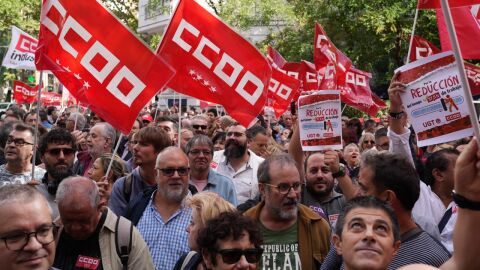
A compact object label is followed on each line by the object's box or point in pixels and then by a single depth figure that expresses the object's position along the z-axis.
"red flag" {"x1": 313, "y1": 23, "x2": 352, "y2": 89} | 8.93
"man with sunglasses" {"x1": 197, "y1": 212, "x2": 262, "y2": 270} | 3.87
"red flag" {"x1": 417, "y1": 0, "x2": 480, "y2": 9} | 5.60
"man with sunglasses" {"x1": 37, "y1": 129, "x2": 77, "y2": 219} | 6.52
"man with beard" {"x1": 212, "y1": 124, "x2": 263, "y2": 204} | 7.86
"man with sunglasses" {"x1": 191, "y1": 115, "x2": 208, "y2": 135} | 10.66
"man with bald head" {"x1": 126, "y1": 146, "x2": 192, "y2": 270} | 5.30
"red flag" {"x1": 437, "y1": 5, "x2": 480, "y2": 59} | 6.22
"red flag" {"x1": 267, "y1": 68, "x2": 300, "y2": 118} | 10.86
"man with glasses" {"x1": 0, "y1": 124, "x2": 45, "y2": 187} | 6.85
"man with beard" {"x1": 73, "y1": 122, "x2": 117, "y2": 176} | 8.44
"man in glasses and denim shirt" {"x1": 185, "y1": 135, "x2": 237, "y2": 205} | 6.87
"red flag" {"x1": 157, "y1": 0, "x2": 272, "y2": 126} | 6.95
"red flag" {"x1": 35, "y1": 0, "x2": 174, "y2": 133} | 6.18
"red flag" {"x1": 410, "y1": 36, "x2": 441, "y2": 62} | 7.43
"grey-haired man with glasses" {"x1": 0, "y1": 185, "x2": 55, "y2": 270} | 3.25
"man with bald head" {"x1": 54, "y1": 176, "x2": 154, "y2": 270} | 4.55
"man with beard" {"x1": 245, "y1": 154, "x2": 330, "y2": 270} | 4.81
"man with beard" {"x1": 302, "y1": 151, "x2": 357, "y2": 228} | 6.12
